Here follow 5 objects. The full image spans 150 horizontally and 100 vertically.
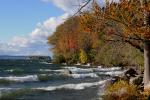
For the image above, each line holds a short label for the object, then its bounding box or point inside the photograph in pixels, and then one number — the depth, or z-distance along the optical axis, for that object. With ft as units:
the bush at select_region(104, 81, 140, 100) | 44.23
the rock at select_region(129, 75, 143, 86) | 56.05
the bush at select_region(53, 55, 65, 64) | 236.92
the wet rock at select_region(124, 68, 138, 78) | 76.38
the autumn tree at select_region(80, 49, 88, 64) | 208.15
